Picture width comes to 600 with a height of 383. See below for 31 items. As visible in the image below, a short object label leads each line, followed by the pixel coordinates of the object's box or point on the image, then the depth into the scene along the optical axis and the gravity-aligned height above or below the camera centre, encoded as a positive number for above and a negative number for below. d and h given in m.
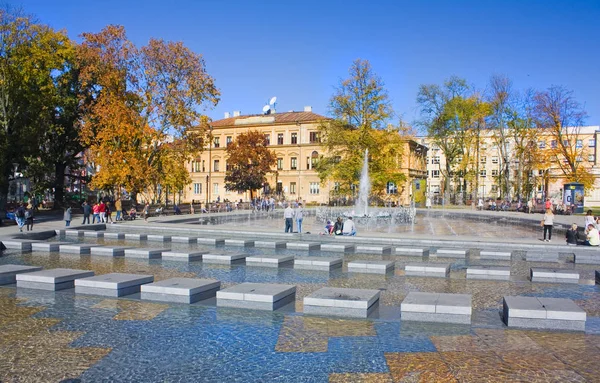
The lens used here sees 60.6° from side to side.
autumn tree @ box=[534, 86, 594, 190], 53.73 +6.41
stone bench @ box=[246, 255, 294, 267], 15.43 -2.03
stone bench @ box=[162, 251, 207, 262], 16.42 -2.00
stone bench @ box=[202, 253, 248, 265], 16.04 -2.02
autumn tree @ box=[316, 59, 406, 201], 55.16 +6.55
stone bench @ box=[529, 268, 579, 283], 13.53 -2.14
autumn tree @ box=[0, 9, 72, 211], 37.38 +8.07
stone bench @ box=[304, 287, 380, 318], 8.98 -1.94
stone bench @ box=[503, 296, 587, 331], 8.33 -1.99
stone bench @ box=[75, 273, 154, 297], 10.50 -1.91
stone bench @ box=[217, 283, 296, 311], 9.42 -1.93
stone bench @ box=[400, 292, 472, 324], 8.59 -1.96
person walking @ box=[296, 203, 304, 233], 25.67 -1.04
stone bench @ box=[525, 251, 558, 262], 17.81 -2.18
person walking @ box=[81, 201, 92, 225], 31.25 -1.08
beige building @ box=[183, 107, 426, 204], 78.06 +5.40
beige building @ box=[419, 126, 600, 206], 66.93 +4.03
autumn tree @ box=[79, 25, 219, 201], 38.66 +6.88
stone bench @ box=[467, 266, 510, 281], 13.66 -2.10
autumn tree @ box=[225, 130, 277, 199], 67.62 +4.29
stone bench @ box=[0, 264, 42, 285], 11.70 -1.86
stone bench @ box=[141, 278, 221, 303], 9.96 -1.93
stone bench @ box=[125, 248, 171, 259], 16.88 -1.98
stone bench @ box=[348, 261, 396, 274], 14.38 -2.05
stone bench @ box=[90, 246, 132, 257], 17.42 -1.97
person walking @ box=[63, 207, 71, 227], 28.59 -1.24
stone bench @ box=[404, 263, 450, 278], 14.07 -2.08
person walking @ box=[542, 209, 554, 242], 22.35 -1.18
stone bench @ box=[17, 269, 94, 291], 11.02 -1.89
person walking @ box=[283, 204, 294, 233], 25.78 -1.20
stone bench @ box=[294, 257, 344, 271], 14.98 -2.04
